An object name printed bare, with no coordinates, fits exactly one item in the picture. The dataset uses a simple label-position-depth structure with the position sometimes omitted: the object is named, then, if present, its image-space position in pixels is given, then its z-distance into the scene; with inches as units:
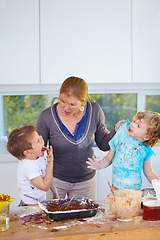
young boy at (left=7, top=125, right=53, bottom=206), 73.1
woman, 83.7
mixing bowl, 60.7
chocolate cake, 62.5
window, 133.8
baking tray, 59.7
